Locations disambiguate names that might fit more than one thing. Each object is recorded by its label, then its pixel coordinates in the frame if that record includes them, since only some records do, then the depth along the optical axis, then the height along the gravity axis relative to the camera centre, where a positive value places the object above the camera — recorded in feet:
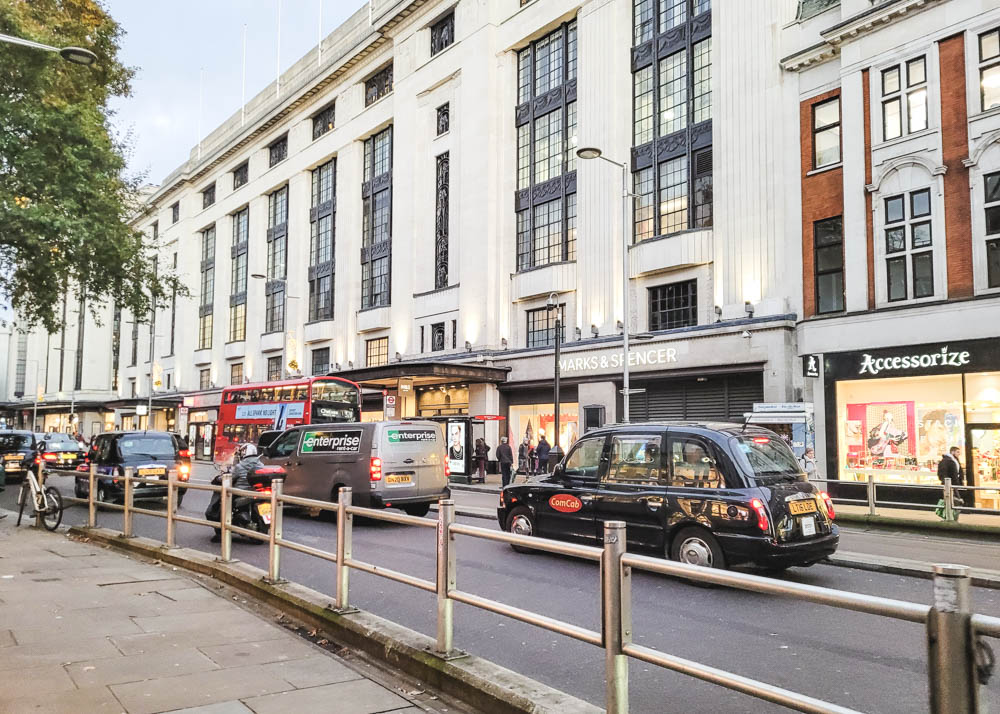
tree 54.95 +18.10
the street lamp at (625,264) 70.23 +14.11
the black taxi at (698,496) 28.27 -3.40
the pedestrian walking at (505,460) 80.84 -5.30
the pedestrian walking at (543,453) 84.58 -4.73
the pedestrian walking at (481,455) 92.22 -5.47
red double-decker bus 88.99 +0.47
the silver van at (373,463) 47.14 -3.39
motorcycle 36.83 -4.37
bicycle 45.37 -5.42
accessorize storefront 60.39 -0.16
